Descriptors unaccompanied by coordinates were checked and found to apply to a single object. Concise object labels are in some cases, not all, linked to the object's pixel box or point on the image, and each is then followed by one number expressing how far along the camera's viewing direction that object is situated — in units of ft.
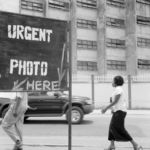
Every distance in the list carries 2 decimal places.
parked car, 48.88
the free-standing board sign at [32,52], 19.07
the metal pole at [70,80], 19.11
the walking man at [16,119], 25.11
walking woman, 25.93
